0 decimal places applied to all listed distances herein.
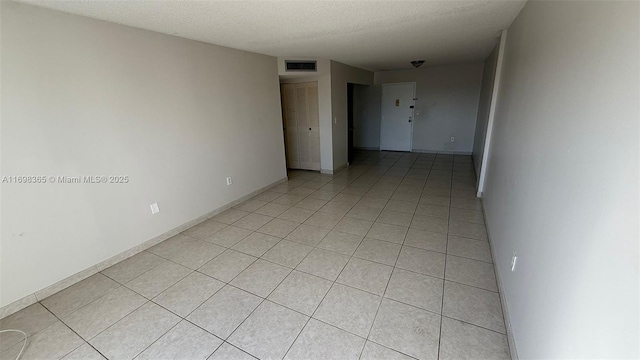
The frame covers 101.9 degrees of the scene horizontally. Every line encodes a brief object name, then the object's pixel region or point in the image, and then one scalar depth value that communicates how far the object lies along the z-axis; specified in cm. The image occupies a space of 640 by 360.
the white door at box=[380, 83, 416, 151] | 717
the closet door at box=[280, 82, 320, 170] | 536
